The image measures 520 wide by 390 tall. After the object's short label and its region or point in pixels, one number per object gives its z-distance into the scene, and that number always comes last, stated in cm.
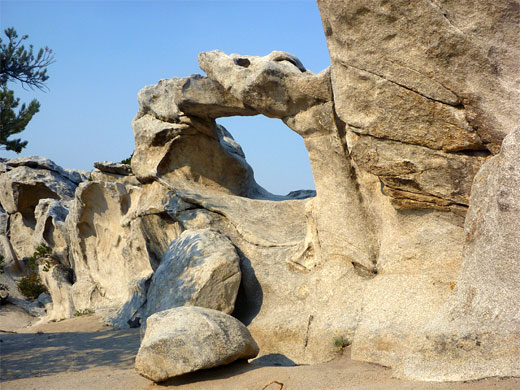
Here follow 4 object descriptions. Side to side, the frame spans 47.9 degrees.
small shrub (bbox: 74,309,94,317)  1565
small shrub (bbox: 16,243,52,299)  1962
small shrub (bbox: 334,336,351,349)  806
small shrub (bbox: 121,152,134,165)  1842
